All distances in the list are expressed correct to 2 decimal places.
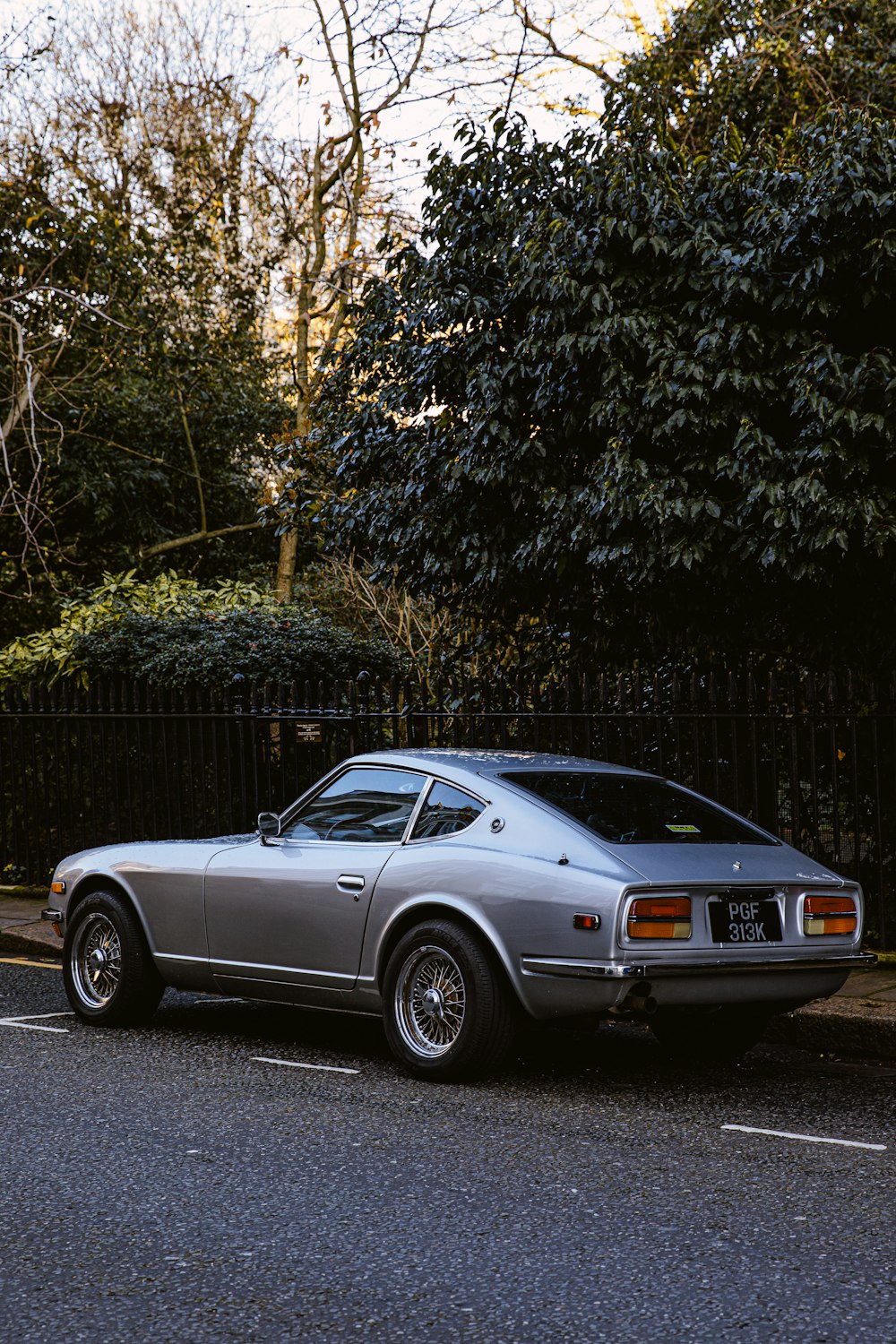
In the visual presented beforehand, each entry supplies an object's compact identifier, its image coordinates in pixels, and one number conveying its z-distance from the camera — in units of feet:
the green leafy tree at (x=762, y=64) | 50.52
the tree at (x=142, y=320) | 67.00
